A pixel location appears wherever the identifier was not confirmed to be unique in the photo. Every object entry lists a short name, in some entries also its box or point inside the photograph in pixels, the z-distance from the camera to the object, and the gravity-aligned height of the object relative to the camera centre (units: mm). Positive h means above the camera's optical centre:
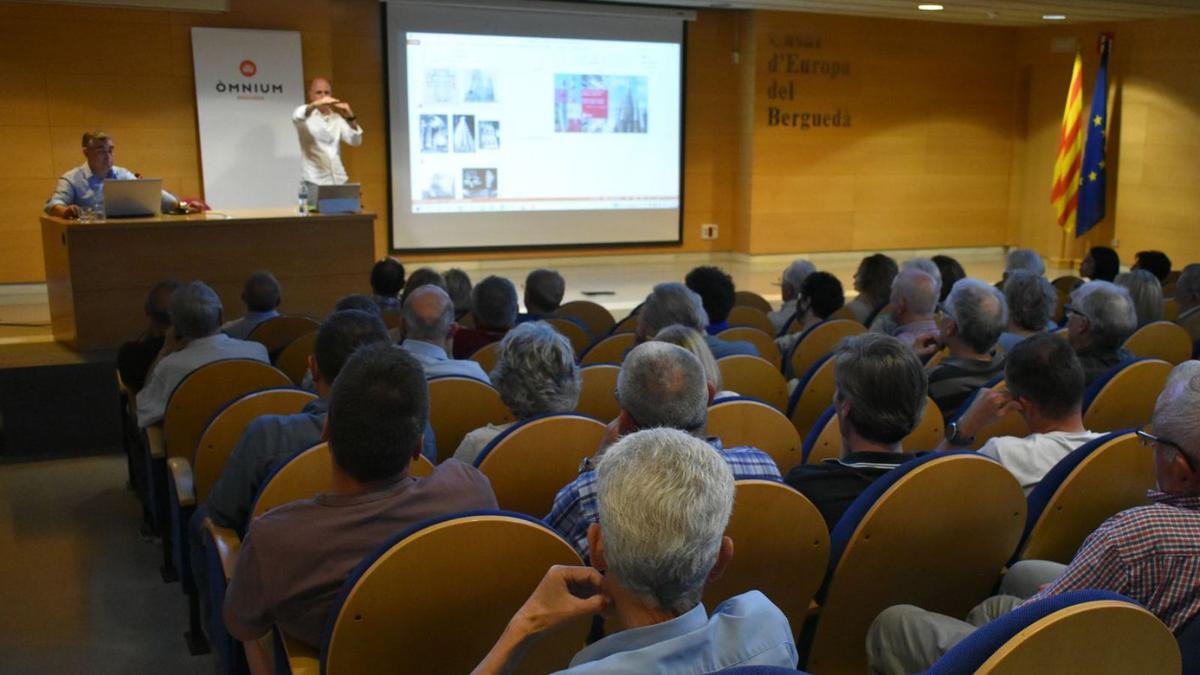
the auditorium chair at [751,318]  5574 -780
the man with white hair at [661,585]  1316 -539
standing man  8711 +306
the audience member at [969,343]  3473 -578
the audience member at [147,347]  4383 -742
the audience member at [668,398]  2281 -507
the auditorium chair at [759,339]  4516 -723
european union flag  11289 +108
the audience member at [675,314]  3799 -520
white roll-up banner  8914 +488
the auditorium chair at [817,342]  4539 -735
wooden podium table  5988 -556
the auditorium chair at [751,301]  6551 -814
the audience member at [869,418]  2271 -550
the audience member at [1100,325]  3604 -523
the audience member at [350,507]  1844 -614
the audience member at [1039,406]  2490 -582
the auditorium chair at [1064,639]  1232 -559
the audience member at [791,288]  5708 -640
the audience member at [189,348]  3752 -653
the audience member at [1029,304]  4086 -509
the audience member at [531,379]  2818 -562
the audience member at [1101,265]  6473 -565
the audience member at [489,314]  4395 -603
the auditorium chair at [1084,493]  2213 -685
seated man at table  6531 -64
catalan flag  11406 +152
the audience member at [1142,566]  1654 -622
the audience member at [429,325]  3584 -537
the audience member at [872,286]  5367 -589
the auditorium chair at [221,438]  2979 -764
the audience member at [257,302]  4895 -620
